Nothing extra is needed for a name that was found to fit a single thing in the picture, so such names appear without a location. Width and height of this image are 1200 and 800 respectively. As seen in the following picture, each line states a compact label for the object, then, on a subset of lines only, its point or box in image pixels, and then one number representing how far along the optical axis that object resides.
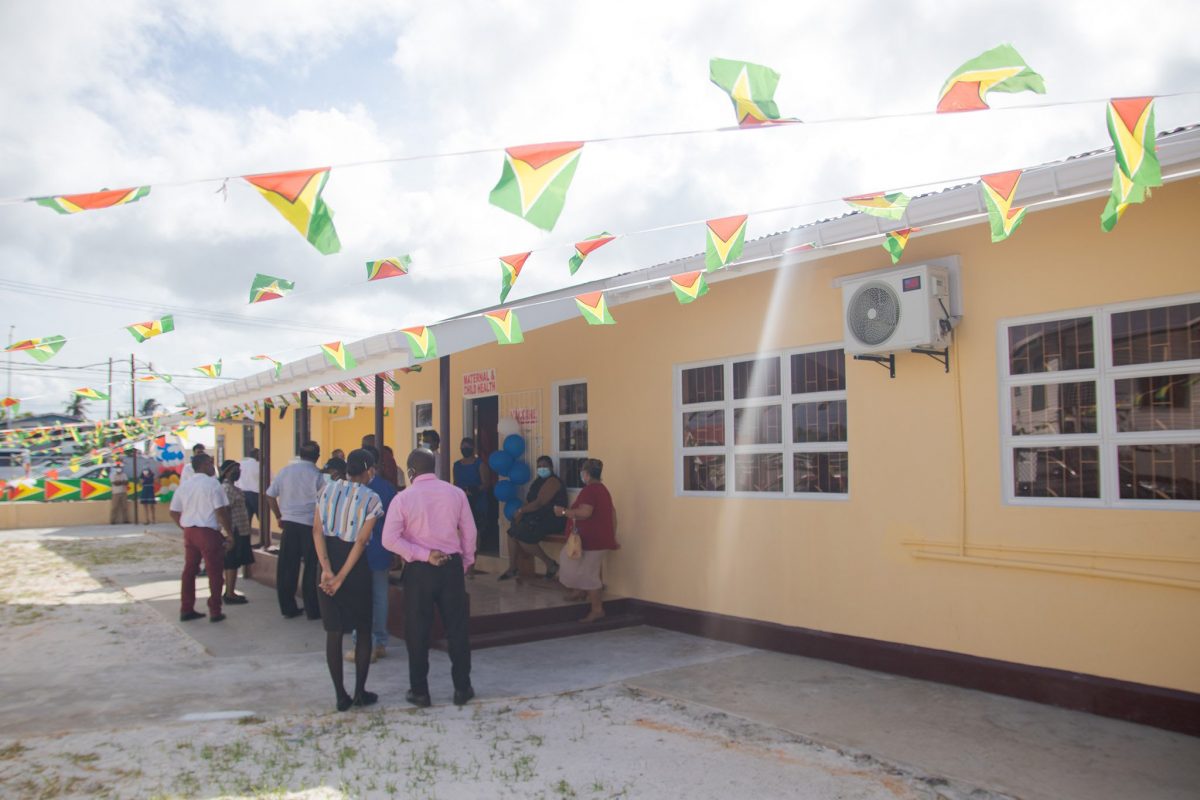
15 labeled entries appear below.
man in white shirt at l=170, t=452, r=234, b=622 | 8.56
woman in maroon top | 8.09
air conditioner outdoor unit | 5.91
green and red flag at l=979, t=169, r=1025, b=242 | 4.94
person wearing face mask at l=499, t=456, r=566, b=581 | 9.17
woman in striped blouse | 5.63
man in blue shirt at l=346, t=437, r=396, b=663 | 6.98
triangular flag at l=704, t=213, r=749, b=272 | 5.83
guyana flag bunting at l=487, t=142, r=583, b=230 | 4.66
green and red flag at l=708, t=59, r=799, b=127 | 4.37
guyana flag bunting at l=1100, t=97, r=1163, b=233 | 4.18
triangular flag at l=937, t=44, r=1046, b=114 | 4.14
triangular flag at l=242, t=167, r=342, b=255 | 4.54
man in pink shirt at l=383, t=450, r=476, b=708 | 5.75
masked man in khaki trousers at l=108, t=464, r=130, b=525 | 22.59
